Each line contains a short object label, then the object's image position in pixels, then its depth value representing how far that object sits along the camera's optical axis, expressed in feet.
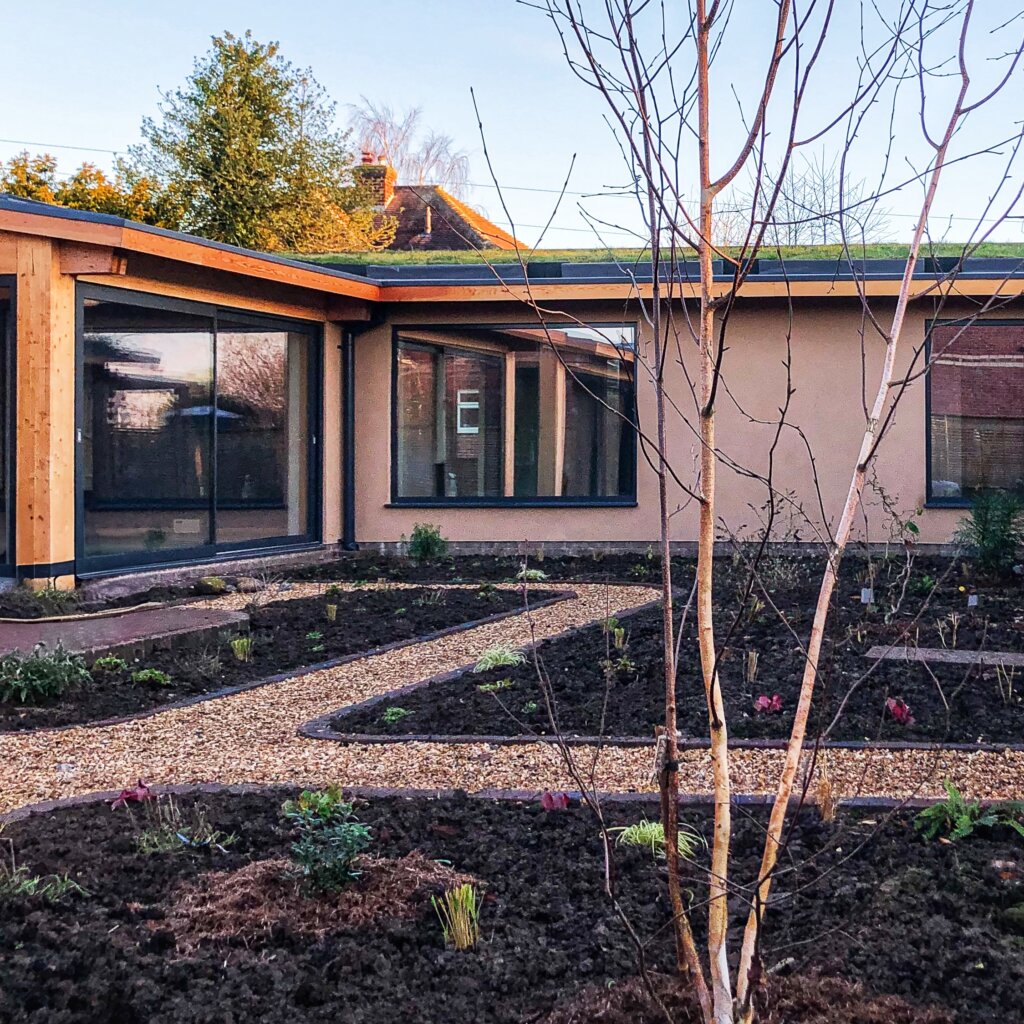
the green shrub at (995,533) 29.07
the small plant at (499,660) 19.81
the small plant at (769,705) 16.32
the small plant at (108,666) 20.45
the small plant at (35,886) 9.41
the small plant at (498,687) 17.97
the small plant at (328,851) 9.64
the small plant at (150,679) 19.53
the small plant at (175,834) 10.76
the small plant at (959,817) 10.63
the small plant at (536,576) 32.01
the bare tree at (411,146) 116.67
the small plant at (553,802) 11.55
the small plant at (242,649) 21.47
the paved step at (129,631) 20.95
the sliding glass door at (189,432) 29.12
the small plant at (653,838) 10.60
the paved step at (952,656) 18.29
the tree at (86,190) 74.33
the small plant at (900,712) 15.58
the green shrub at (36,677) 18.49
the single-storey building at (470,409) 31.96
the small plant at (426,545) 36.04
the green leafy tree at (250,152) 75.77
